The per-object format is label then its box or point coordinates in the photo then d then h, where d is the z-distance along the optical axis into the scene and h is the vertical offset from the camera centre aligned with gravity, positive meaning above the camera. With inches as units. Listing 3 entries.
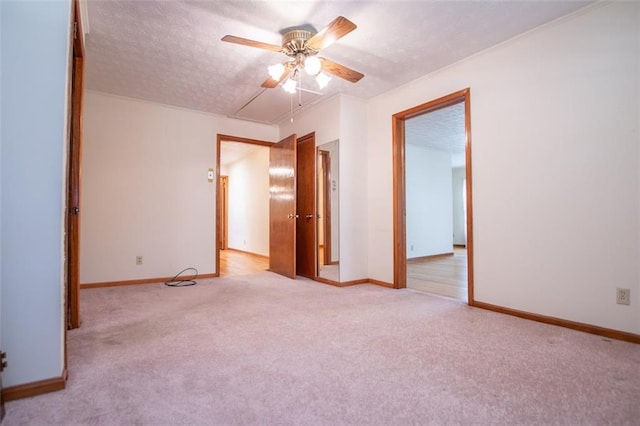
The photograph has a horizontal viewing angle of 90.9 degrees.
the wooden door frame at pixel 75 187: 90.6 +9.6
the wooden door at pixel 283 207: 174.1 +6.1
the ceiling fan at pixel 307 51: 82.2 +48.6
